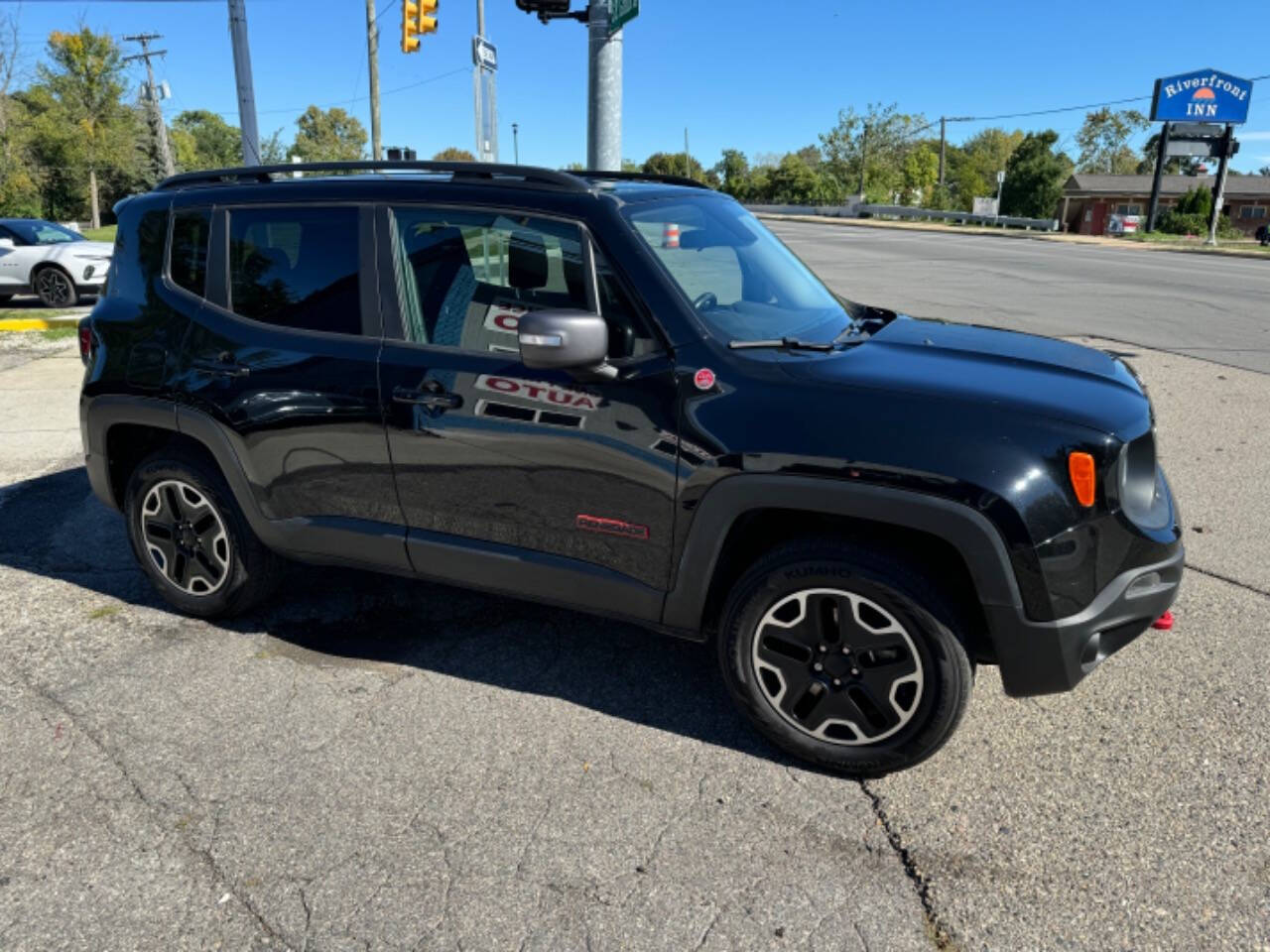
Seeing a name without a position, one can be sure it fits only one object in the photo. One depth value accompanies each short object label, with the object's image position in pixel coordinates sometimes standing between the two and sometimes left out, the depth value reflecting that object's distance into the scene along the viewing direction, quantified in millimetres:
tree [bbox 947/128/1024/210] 83750
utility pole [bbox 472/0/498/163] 12523
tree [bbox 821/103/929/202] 84438
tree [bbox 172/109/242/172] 78812
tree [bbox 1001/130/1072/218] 62656
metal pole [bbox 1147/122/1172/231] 47562
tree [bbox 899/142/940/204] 83750
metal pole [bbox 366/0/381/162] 26031
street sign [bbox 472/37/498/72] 12617
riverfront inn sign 48906
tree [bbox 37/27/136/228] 48812
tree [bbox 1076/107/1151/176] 93250
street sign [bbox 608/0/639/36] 8297
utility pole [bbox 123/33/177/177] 53844
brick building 69938
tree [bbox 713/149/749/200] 97269
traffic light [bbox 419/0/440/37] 16734
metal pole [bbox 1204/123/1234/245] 42656
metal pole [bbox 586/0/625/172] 8984
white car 14102
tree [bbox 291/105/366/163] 109475
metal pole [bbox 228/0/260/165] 12453
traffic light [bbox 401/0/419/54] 16688
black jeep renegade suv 2605
